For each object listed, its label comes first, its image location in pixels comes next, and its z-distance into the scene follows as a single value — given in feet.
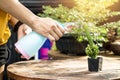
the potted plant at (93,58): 4.37
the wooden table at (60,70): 4.07
